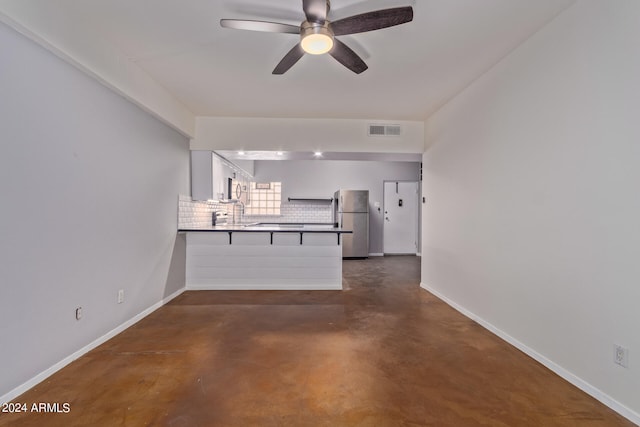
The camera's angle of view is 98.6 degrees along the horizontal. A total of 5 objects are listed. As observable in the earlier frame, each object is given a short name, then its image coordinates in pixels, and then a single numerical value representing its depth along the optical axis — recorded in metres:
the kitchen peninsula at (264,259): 4.05
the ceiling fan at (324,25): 1.66
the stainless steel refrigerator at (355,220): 6.86
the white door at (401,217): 7.48
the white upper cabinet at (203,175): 4.05
